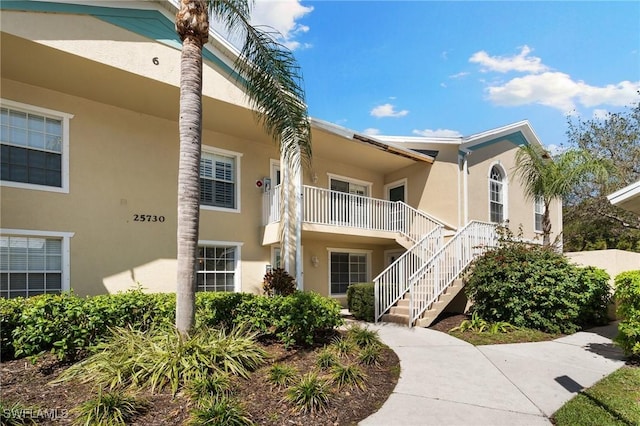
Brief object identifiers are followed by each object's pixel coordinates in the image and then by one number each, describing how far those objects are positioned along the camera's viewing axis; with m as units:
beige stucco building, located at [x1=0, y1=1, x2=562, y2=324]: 8.17
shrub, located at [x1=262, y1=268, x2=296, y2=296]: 10.16
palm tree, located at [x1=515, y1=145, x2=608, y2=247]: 11.48
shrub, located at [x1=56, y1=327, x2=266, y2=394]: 4.75
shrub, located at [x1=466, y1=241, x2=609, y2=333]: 9.09
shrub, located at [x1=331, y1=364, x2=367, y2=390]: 5.14
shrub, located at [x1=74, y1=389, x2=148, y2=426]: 3.87
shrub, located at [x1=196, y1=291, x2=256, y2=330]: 6.62
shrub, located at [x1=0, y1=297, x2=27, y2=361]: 5.87
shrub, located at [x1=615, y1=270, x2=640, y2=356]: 6.25
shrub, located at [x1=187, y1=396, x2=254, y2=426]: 3.83
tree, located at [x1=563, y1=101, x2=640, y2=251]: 20.11
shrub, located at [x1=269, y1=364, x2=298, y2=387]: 4.97
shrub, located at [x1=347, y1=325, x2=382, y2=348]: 6.96
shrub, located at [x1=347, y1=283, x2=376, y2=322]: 10.36
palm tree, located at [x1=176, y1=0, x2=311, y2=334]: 5.58
